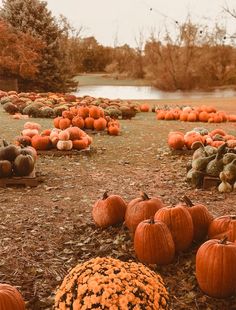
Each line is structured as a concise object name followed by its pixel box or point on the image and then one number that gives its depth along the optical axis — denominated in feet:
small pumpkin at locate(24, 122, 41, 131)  32.81
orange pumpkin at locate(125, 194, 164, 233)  13.38
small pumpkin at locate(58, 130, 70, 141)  27.61
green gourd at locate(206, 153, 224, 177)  20.47
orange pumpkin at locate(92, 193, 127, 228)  14.50
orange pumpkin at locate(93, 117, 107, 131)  37.50
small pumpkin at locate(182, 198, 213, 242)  13.17
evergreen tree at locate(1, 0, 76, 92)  94.17
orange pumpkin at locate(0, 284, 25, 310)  8.94
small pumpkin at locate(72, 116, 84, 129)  36.11
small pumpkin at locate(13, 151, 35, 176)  20.77
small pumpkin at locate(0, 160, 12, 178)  20.52
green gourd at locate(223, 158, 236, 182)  19.86
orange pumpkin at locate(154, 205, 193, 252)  12.43
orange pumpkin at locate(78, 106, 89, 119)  37.99
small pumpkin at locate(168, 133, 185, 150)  28.02
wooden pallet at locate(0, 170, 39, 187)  20.68
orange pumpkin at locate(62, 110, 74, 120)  36.56
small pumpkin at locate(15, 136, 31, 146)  25.96
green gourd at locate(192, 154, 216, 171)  21.08
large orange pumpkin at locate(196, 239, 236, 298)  10.62
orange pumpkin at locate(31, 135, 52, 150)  27.55
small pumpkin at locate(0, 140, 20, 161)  20.85
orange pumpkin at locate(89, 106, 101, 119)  37.87
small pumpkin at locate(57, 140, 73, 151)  27.50
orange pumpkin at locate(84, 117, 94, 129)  37.52
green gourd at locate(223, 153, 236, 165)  20.13
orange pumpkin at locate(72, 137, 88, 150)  28.19
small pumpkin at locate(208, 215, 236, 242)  12.20
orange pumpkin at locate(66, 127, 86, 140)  28.17
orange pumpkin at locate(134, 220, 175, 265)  11.94
